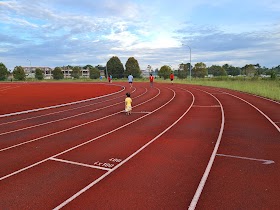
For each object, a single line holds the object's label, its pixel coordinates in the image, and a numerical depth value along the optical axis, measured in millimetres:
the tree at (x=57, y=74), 80119
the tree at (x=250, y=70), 71812
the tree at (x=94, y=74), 85288
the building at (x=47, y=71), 149500
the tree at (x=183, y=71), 77881
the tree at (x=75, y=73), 89950
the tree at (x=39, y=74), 76438
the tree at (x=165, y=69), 79275
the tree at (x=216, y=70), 83438
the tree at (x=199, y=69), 74412
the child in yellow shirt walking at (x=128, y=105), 13344
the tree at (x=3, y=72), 72919
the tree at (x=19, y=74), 72694
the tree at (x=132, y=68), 72438
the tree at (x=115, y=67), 74812
